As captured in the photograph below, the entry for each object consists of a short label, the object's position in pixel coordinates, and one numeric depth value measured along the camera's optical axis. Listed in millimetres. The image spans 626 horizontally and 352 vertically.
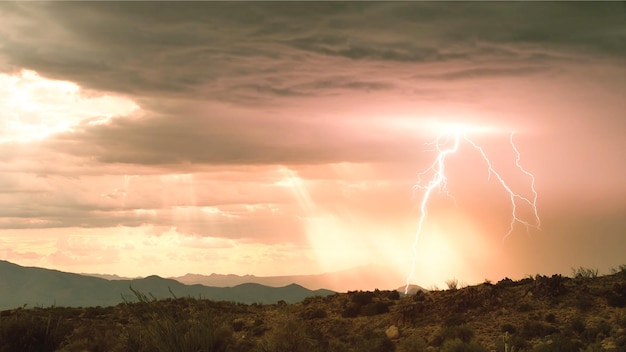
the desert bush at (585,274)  46050
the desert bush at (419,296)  44328
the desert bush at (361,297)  46750
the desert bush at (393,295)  47900
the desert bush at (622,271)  45600
